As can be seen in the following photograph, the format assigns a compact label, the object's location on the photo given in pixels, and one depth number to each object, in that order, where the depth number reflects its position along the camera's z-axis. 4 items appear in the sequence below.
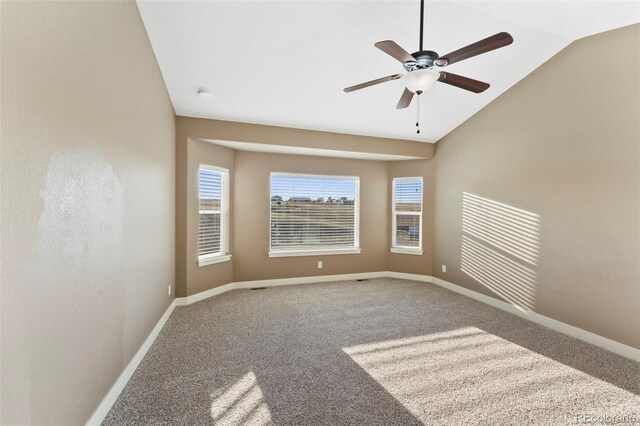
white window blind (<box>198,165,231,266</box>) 4.14
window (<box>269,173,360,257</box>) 4.90
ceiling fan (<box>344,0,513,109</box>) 1.86
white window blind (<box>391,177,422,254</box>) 5.26
